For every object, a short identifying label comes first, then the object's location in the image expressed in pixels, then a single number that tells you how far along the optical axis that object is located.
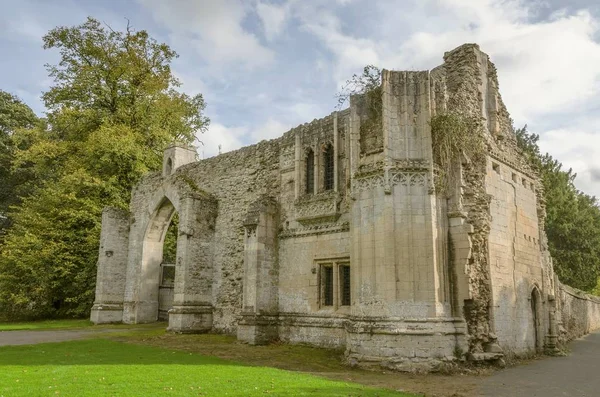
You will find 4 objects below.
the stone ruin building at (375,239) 11.74
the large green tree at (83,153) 25.28
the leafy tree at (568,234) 32.97
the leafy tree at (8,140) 35.44
